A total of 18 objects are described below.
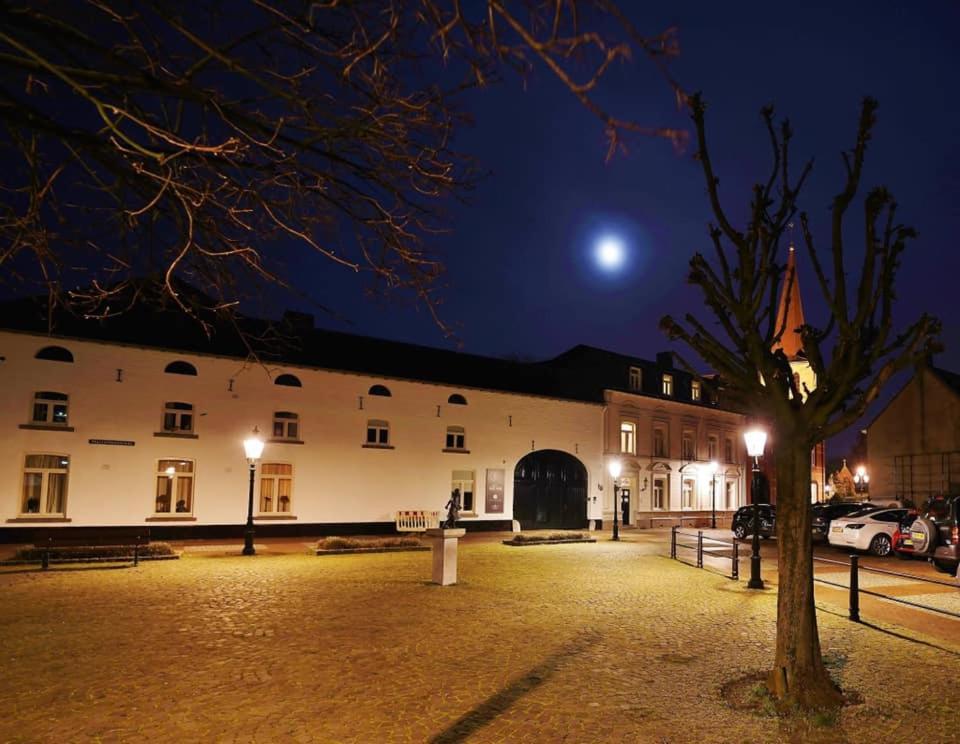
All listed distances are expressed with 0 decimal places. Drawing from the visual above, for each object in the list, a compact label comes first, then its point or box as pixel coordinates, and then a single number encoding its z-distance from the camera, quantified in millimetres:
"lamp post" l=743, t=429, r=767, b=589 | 13719
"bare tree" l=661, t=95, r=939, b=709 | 6570
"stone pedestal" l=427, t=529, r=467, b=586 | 13352
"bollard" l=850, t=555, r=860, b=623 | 10344
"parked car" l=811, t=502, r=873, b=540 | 25328
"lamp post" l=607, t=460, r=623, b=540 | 25994
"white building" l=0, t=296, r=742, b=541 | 20172
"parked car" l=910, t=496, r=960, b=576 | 14547
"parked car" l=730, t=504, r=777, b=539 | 27453
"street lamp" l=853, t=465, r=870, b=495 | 61769
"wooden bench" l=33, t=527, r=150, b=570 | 16125
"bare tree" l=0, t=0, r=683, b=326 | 3500
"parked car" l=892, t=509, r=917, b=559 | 19328
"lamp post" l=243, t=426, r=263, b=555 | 18291
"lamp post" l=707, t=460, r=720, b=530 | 38356
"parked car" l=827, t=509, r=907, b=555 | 20344
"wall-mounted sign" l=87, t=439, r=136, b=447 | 20773
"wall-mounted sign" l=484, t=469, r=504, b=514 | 28953
